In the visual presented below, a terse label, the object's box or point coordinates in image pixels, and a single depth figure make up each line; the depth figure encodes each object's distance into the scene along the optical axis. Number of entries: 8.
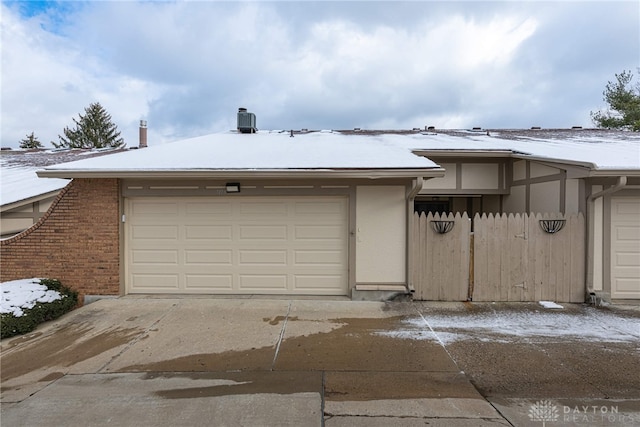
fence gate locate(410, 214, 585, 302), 6.83
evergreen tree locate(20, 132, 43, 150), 42.47
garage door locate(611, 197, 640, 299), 6.86
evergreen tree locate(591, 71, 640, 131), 19.98
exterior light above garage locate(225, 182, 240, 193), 7.05
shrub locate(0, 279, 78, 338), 5.32
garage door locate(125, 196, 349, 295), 7.18
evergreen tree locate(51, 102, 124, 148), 43.81
